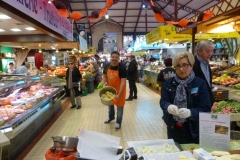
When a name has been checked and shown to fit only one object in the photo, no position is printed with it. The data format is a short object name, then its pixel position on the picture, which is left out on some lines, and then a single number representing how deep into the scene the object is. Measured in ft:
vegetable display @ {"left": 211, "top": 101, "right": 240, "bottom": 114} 11.50
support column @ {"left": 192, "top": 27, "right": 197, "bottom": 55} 19.18
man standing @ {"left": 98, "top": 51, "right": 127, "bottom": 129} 15.07
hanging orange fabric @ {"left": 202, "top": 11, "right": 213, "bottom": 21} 14.98
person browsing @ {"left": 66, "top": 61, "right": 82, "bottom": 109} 23.48
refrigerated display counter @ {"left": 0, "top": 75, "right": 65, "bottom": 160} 11.16
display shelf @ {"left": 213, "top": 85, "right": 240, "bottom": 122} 11.02
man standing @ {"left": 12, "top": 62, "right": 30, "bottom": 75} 30.58
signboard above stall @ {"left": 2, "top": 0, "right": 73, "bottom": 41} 10.98
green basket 33.09
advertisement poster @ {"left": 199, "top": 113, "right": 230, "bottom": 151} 5.40
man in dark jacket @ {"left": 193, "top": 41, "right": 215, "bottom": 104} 9.43
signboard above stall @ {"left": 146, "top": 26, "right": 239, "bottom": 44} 26.89
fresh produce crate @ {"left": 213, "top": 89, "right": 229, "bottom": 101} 14.39
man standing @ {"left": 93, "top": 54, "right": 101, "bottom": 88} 39.75
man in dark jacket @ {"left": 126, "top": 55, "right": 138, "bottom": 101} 29.17
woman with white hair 6.75
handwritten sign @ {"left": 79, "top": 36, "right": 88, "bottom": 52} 34.57
